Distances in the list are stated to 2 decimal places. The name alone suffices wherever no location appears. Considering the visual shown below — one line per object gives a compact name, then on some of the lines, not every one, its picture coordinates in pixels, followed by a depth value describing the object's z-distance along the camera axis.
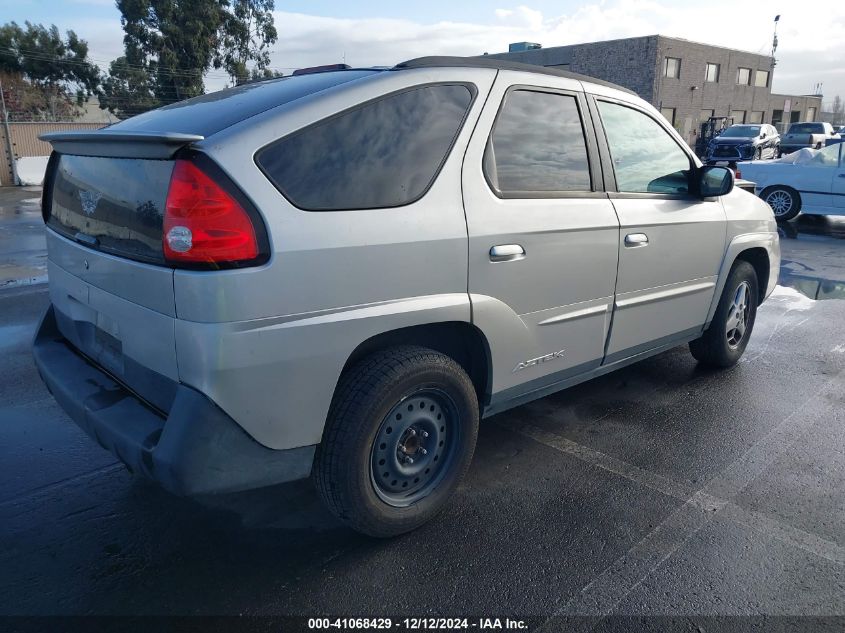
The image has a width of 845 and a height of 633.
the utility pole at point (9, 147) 22.42
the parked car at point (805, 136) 29.53
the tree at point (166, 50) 38.78
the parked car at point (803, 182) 12.02
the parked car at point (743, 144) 25.72
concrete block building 41.56
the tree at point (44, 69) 37.69
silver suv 2.21
